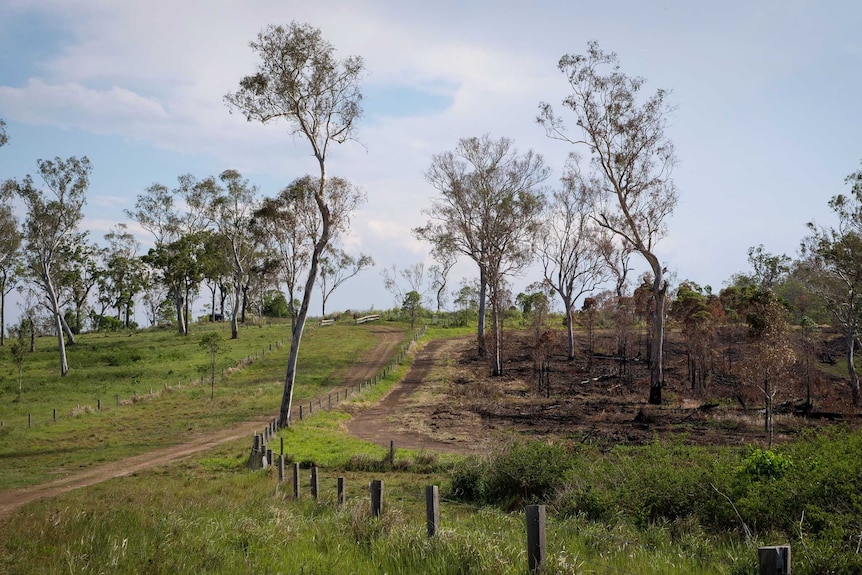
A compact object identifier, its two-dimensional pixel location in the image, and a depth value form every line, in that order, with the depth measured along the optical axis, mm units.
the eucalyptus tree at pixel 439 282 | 87488
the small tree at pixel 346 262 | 76562
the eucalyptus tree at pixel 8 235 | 50866
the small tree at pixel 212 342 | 41347
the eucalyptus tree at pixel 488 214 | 51781
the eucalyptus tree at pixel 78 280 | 71312
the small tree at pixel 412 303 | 84144
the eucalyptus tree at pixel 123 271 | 78250
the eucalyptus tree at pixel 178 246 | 65562
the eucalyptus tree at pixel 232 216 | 65688
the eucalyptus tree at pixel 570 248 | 56281
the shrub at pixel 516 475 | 15398
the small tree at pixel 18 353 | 41500
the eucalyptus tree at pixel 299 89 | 30516
